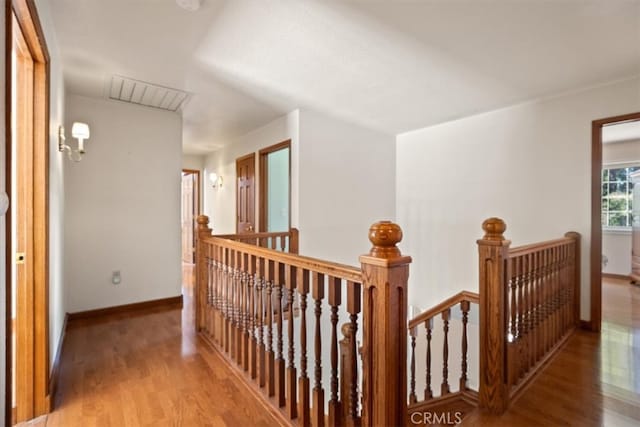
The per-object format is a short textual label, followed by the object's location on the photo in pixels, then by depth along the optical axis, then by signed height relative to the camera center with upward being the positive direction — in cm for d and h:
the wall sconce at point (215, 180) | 586 +60
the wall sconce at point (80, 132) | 271 +69
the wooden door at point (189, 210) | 657 +1
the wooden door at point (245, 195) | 461 +26
